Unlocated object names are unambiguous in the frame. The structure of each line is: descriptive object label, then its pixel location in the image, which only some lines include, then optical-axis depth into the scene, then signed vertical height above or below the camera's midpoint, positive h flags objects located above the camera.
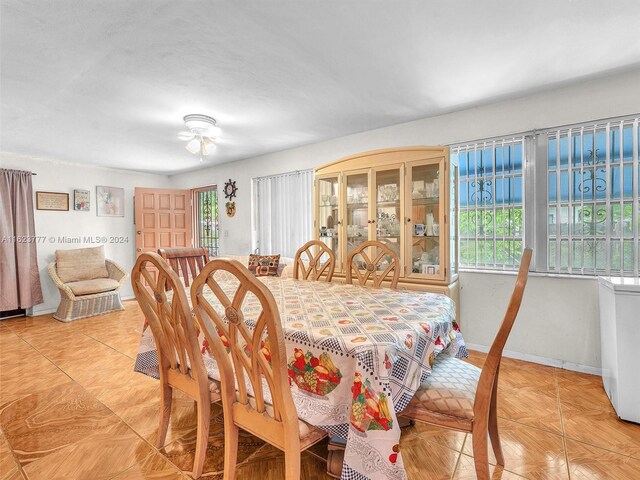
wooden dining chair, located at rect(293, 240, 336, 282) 2.61 -0.23
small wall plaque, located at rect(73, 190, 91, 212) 4.99 +0.66
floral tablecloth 1.03 -0.48
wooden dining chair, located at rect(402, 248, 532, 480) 1.20 -0.65
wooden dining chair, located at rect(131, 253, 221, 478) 1.32 -0.49
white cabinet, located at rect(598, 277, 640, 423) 1.84 -0.67
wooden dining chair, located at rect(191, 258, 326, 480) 0.98 -0.49
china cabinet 2.87 +0.28
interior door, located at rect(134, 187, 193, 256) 5.28 +0.39
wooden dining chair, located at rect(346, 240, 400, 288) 2.25 -0.21
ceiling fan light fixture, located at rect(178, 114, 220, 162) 3.04 +1.12
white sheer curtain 4.27 +0.39
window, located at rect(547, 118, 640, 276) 2.45 +0.29
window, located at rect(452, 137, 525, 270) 2.90 +0.32
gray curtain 4.21 -0.03
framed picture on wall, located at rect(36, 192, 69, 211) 4.63 +0.62
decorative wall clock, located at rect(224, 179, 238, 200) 5.16 +0.83
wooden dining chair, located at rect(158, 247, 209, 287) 2.76 -0.16
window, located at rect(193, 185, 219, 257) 6.11 +0.40
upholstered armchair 4.31 -0.58
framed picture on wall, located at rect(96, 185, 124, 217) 5.28 +0.69
